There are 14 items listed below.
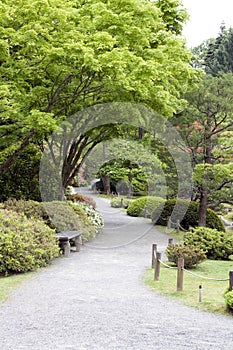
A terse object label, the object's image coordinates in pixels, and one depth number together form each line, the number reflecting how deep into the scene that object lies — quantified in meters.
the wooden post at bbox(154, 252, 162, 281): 10.44
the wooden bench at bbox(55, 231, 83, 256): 14.01
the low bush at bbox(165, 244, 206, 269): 12.31
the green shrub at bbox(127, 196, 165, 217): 26.13
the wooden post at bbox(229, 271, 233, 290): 7.84
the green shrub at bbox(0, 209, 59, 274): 10.84
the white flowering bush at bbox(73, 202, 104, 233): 19.61
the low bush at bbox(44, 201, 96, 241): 15.52
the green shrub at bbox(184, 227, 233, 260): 15.02
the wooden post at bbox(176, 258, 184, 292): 9.23
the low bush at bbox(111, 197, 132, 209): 33.22
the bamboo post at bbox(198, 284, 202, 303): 8.28
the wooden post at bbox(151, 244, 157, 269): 12.34
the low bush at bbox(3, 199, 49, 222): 15.05
